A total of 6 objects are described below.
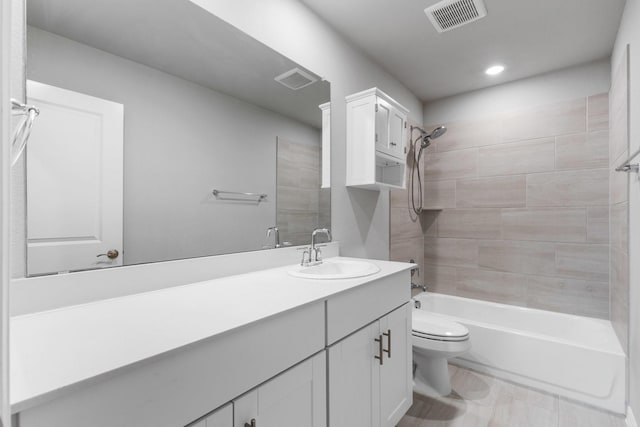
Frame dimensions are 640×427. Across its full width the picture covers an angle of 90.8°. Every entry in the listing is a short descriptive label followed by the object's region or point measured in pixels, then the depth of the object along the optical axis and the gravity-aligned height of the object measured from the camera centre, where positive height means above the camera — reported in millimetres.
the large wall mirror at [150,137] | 979 +304
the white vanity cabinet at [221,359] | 605 -354
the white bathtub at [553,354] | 1963 -954
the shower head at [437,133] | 2938 +786
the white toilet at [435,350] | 2037 -876
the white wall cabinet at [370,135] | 2080 +549
